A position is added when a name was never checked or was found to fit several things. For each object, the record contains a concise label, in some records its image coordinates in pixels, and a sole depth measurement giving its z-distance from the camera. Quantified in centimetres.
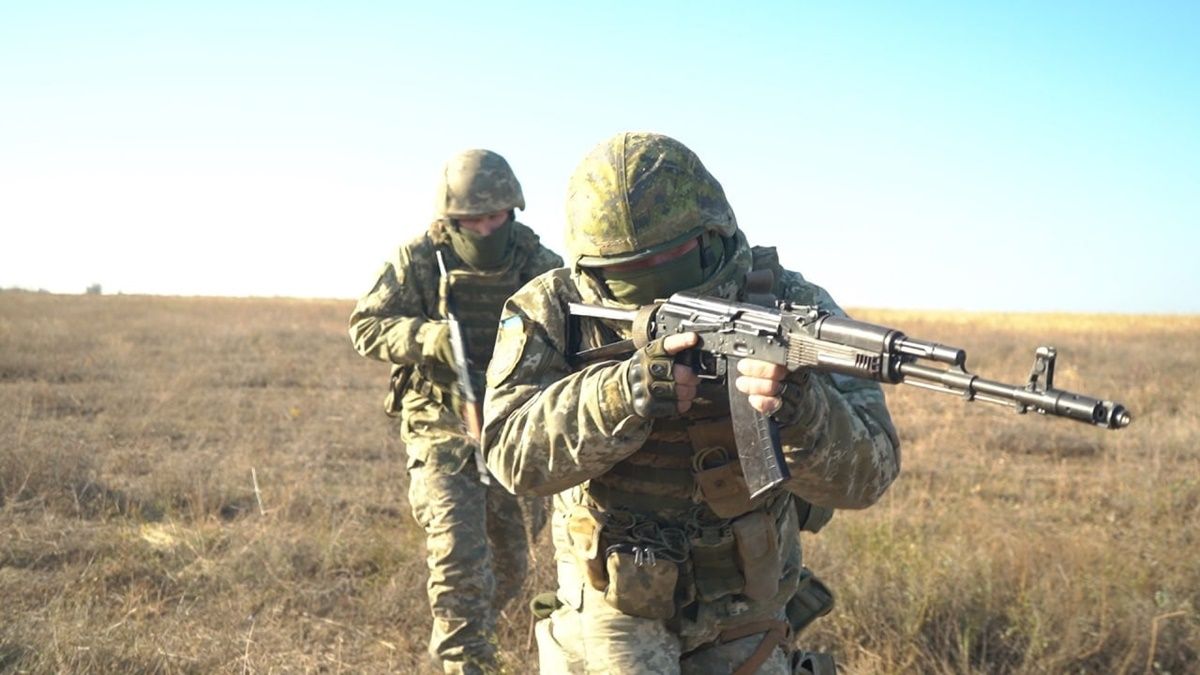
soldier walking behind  516
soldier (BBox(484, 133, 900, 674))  287
